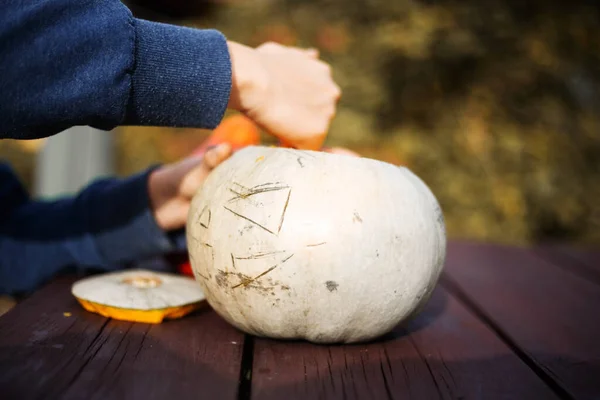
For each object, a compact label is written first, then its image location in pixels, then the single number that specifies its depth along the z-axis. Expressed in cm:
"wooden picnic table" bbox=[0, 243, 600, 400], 67
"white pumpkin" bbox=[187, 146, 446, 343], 78
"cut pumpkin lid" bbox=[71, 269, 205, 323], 89
